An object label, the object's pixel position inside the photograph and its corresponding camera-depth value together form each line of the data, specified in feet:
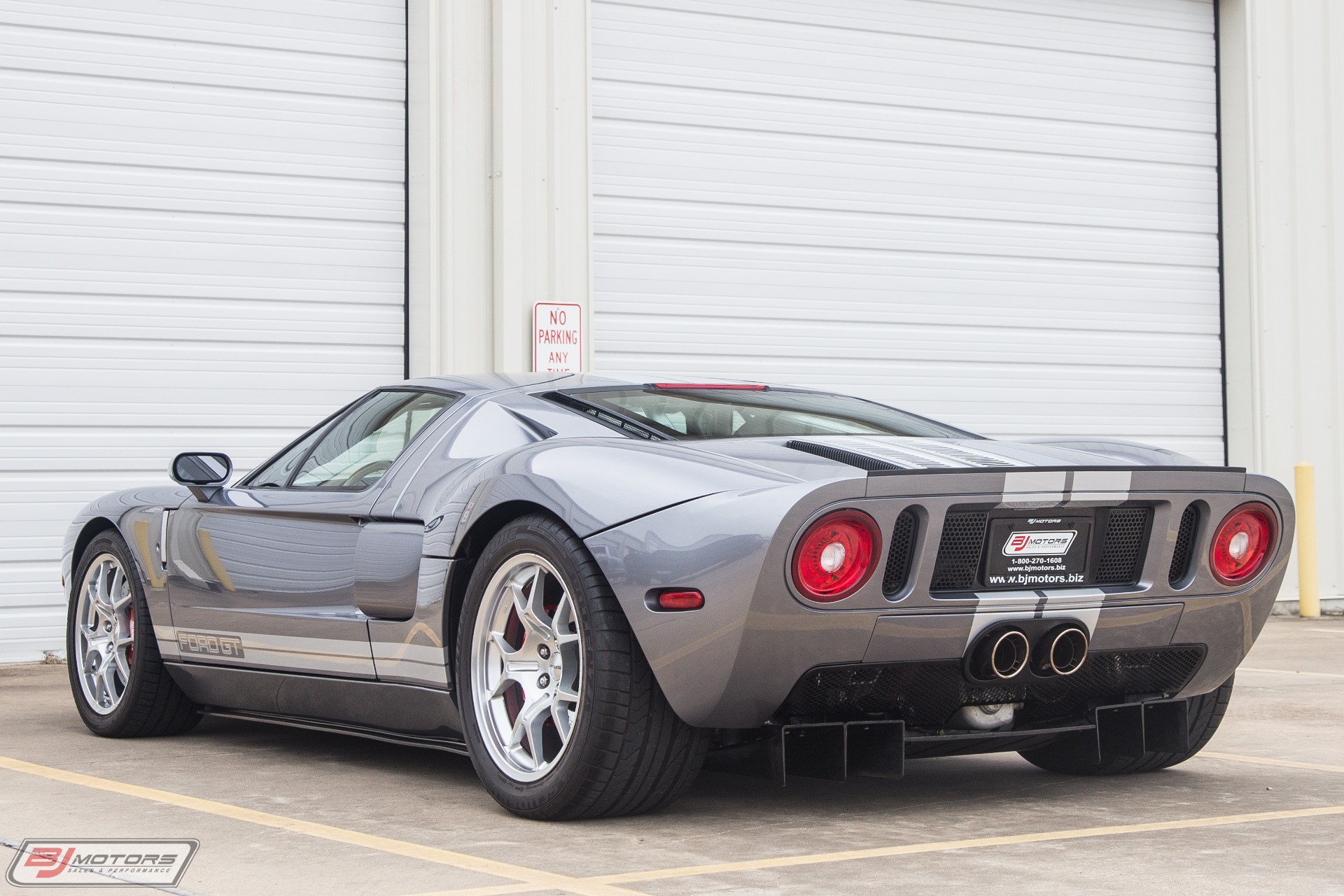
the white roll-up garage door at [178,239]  30.22
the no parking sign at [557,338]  33.37
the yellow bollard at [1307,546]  39.32
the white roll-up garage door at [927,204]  35.96
